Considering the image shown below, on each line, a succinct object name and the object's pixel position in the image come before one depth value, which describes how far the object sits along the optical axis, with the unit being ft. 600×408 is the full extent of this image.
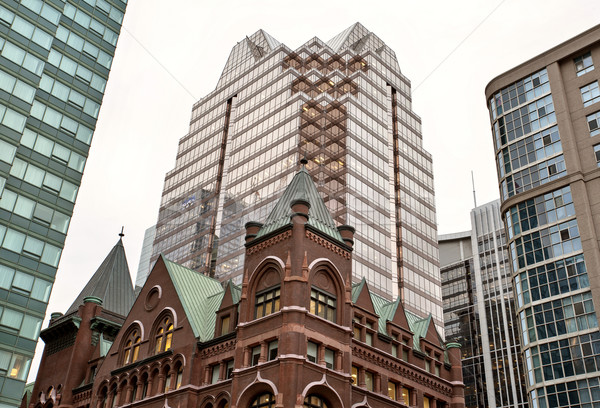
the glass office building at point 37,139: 173.27
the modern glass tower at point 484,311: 465.06
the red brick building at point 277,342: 144.97
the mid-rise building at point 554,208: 214.90
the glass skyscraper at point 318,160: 390.19
